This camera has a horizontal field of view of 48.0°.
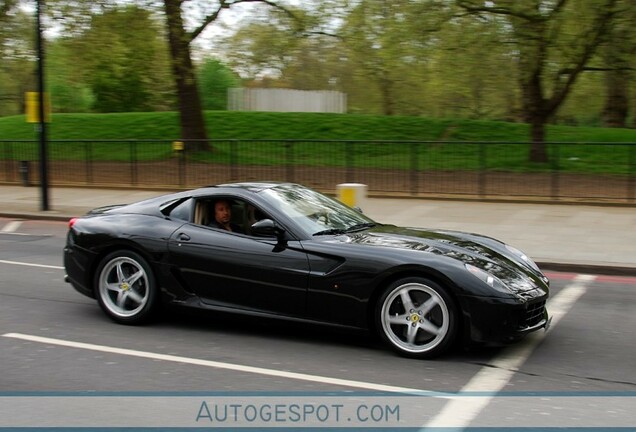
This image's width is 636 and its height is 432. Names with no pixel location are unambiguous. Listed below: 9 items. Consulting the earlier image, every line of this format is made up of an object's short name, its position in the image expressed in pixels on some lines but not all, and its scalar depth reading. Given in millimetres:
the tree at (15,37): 22703
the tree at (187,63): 19328
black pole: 15586
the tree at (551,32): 18859
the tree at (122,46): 20141
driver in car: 6703
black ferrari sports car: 5645
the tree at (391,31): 19922
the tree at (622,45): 18656
